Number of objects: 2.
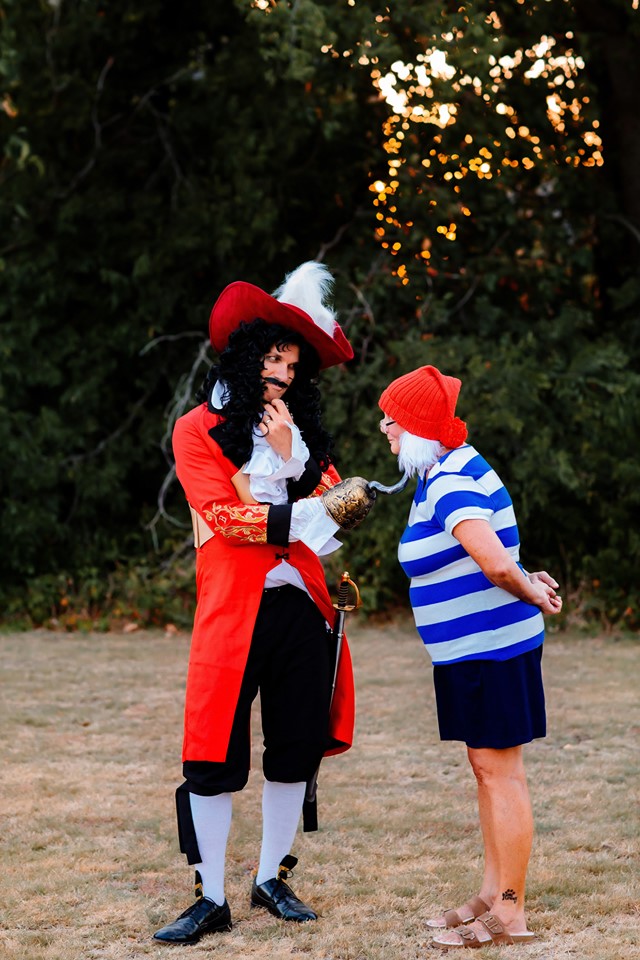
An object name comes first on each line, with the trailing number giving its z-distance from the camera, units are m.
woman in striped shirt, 6.56
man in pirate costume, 6.87
